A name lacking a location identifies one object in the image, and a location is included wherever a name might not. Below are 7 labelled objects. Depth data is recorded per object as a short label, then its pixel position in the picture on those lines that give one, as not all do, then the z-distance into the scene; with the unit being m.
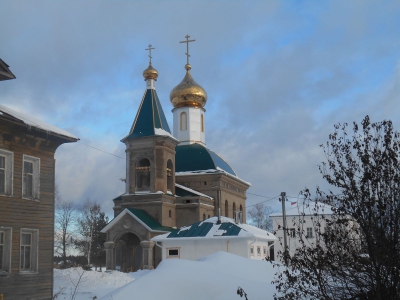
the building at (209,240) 30.48
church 34.72
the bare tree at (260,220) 74.75
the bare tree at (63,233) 52.28
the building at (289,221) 45.46
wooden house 15.65
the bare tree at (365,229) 7.82
